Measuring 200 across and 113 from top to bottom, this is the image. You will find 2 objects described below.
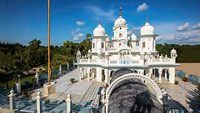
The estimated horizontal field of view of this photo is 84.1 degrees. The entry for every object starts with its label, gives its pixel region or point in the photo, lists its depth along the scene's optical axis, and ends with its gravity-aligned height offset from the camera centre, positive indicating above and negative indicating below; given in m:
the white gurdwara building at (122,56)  12.97 +0.04
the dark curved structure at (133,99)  4.13 -1.75
